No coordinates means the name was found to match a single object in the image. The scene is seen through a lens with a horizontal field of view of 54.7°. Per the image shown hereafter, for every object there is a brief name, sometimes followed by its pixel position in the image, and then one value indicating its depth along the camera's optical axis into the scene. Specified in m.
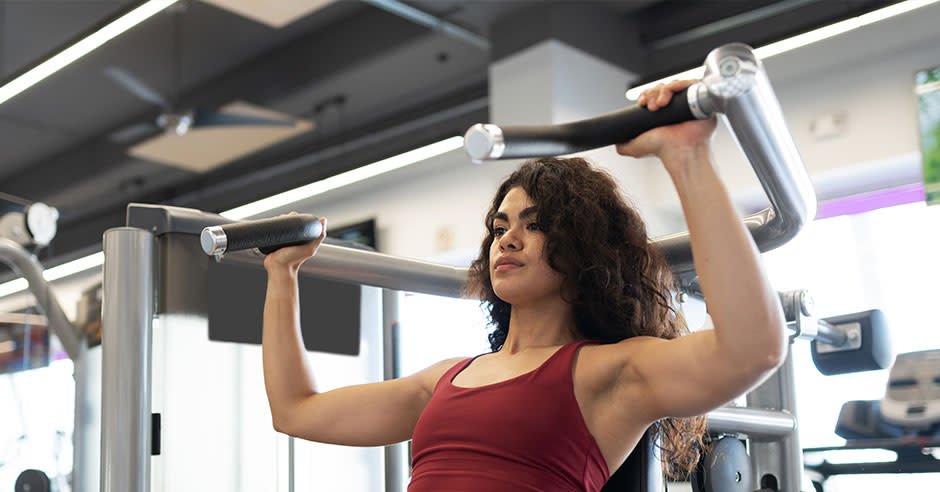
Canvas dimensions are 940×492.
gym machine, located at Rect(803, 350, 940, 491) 3.51
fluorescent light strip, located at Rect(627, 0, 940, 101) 3.78
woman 0.92
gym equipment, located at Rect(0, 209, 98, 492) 1.69
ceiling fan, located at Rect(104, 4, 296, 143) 4.82
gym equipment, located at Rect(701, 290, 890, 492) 1.40
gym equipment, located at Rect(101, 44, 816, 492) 1.11
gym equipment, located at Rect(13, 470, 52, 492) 2.42
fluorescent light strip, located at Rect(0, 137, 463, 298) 5.23
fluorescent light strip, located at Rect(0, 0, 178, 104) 3.74
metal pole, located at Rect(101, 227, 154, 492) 1.31
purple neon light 4.91
